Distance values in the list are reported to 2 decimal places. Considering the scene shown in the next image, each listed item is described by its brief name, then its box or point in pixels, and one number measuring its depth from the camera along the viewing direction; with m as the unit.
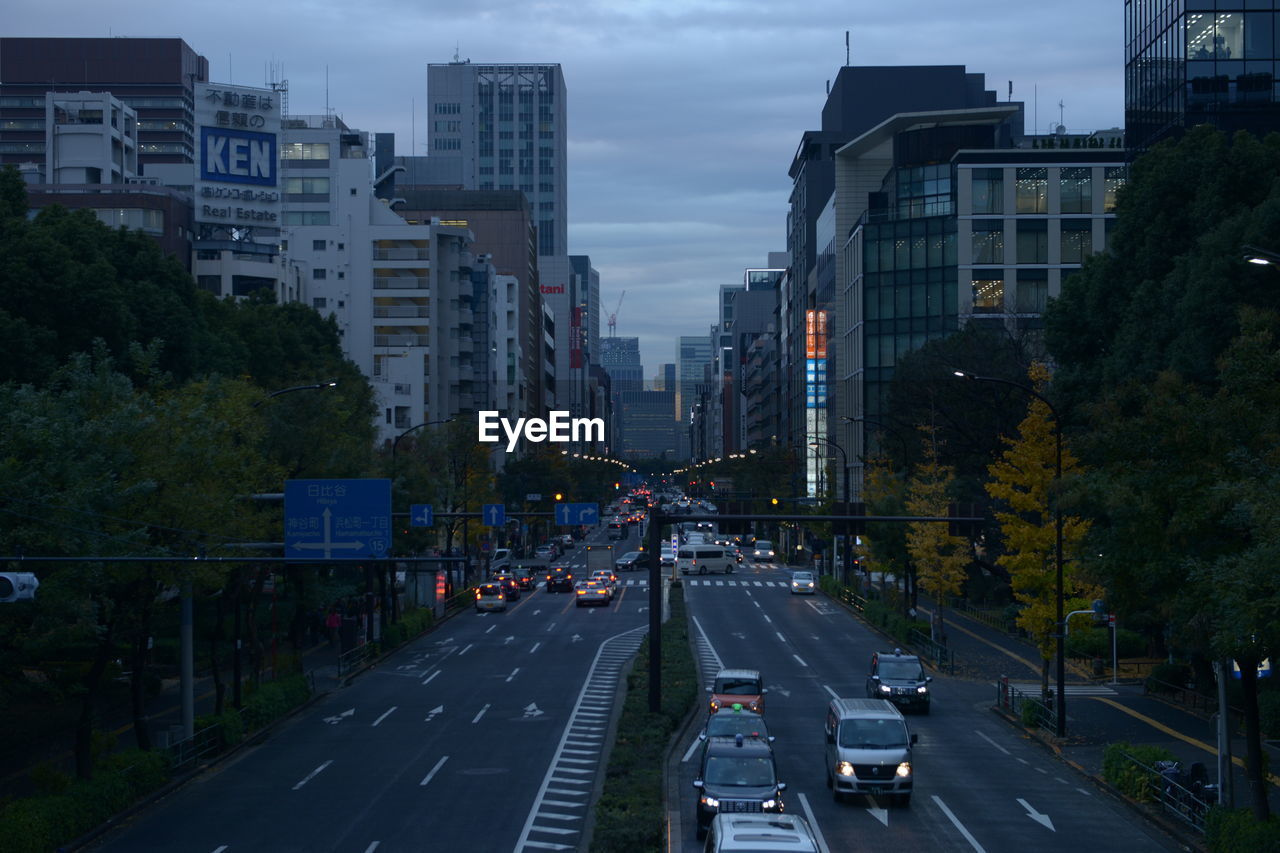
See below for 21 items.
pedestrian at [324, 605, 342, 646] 57.75
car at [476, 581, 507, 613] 77.38
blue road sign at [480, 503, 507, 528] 57.48
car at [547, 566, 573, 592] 91.19
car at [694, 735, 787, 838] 25.38
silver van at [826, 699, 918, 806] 28.14
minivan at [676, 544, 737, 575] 105.62
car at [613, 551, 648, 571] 109.81
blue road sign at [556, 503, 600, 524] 72.31
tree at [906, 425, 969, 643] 55.19
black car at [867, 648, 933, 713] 40.62
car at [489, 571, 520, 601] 80.79
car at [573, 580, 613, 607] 79.12
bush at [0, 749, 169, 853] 23.58
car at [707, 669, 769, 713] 37.47
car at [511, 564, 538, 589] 90.19
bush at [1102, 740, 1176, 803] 28.42
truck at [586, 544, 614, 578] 94.44
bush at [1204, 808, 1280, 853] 21.67
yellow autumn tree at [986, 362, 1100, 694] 40.72
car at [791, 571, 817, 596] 84.96
